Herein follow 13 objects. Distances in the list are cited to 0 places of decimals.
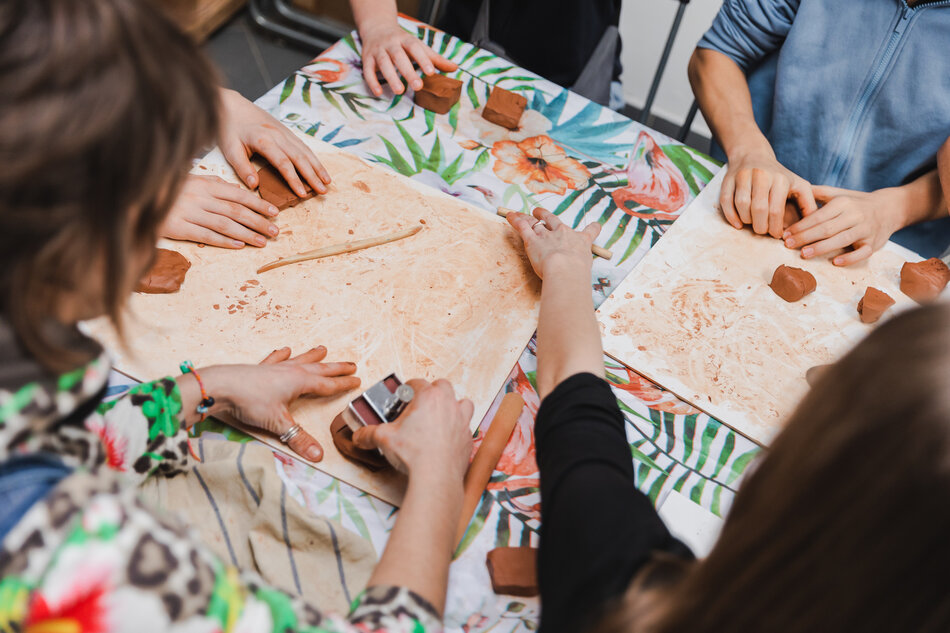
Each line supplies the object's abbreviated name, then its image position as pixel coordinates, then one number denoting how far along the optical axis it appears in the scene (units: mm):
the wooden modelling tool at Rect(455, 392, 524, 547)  865
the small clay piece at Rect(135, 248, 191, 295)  958
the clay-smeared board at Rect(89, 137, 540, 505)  943
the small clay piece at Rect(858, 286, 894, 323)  1096
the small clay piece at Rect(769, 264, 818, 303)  1104
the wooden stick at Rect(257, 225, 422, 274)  1041
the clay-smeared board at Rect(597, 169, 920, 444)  1019
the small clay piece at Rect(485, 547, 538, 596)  801
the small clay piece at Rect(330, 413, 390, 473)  873
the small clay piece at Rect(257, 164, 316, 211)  1096
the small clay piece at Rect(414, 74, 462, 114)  1299
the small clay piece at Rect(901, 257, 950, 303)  1152
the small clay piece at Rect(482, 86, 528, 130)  1297
